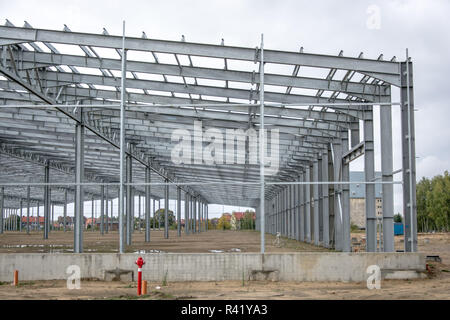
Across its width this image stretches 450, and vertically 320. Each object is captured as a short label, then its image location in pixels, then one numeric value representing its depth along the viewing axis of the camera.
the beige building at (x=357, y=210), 90.38
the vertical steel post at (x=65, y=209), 51.47
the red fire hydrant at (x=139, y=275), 12.33
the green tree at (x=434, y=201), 74.00
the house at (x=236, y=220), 67.53
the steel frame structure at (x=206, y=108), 16.69
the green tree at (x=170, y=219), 73.25
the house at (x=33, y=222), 80.25
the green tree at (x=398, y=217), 87.22
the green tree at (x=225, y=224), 72.56
